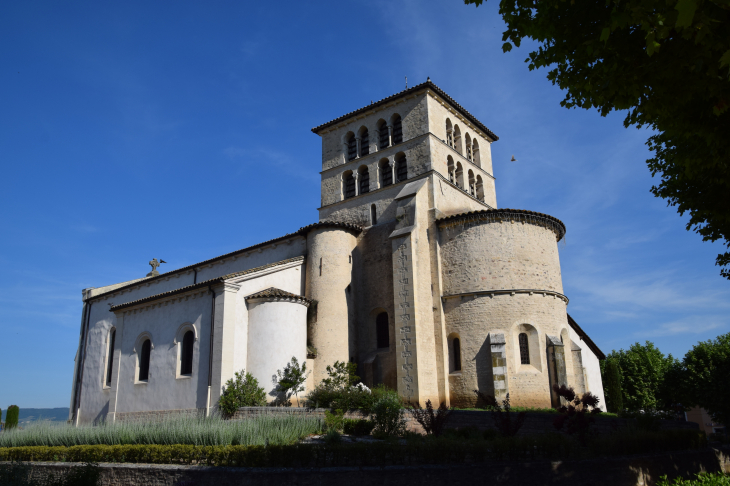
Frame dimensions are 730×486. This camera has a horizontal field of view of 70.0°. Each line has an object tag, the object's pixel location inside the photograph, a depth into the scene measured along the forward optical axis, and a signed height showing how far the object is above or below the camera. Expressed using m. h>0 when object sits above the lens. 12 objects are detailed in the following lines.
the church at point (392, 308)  23.94 +4.15
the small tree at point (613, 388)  31.64 +0.05
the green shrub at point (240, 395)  21.46 +0.10
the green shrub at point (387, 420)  16.92 -0.83
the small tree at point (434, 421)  15.49 -0.81
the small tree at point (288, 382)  22.92 +0.62
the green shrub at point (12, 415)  34.13 -0.78
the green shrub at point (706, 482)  9.28 -1.65
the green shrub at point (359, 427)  17.92 -1.08
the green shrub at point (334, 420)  18.20 -0.85
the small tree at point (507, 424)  14.62 -0.90
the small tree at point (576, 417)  13.93 -0.72
